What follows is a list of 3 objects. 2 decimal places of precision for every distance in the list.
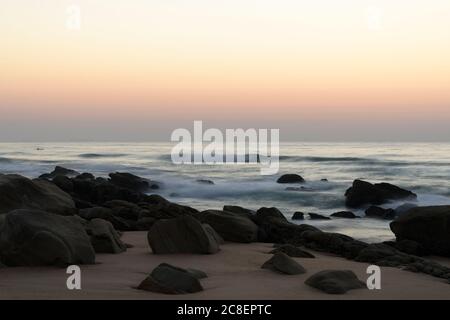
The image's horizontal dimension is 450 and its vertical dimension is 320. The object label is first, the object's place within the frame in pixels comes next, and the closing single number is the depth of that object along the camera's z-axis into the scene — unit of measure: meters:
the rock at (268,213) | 12.80
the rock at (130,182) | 25.02
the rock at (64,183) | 18.08
